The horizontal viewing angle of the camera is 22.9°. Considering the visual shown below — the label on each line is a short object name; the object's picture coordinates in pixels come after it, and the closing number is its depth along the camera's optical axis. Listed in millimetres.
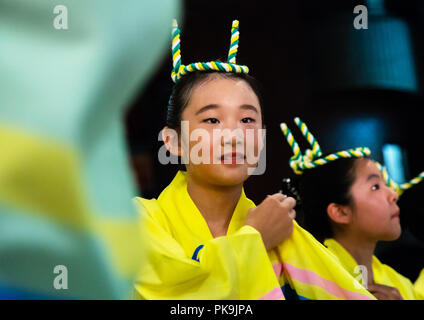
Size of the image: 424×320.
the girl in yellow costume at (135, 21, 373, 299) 1467
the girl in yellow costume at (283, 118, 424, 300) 1812
